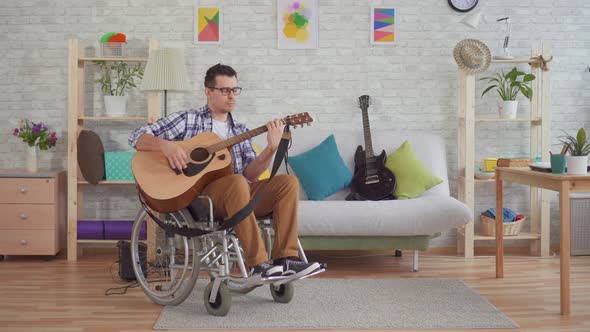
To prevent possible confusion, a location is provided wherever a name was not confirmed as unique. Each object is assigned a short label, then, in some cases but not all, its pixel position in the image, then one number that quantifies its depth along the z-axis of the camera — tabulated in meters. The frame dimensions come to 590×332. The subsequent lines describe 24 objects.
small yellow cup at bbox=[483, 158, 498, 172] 4.93
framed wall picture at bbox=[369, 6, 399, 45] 5.08
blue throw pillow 4.58
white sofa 4.16
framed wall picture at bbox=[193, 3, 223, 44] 5.04
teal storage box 4.76
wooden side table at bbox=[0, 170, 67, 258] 4.62
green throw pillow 4.55
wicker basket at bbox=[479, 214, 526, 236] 4.84
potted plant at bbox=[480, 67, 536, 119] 4.87
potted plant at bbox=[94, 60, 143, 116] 4.83
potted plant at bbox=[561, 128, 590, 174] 3.36
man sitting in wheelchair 3.11
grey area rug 3.08
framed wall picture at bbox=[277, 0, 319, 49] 5.04
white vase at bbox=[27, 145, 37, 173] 4.83
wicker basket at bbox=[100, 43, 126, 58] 4.79
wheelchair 3.16
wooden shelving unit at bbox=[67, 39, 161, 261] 4.70
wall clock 5.08
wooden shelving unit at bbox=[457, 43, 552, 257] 4.83
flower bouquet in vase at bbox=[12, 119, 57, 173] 4.80
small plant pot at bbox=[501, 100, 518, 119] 4.88
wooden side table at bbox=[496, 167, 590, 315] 3.28
